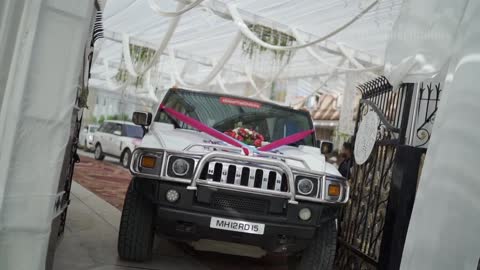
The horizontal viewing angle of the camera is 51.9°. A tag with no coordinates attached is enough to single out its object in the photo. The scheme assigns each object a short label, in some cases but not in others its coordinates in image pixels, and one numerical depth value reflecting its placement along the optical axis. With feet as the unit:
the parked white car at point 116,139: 54.24
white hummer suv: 14.01
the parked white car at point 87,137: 69.58
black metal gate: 14.71
